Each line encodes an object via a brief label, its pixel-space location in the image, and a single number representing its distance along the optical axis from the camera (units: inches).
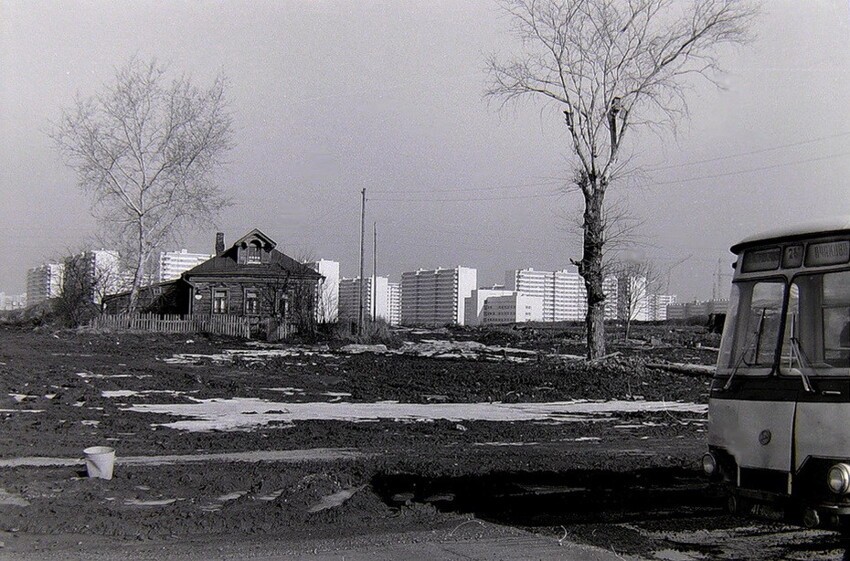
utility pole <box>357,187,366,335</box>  2069.4
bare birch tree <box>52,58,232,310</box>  1946.4
